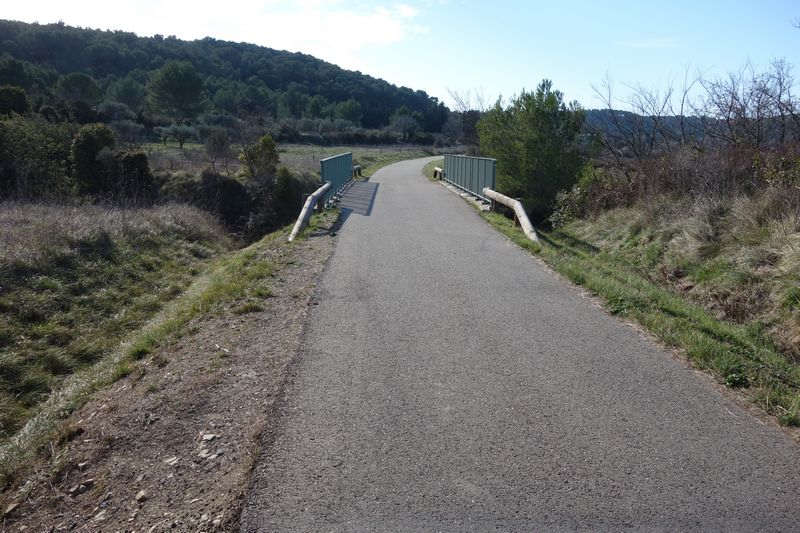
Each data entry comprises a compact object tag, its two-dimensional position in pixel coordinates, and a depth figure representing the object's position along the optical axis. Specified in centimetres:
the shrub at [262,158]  3045
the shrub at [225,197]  2712
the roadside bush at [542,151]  2217
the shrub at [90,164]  2805
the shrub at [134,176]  2705
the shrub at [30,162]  2362
